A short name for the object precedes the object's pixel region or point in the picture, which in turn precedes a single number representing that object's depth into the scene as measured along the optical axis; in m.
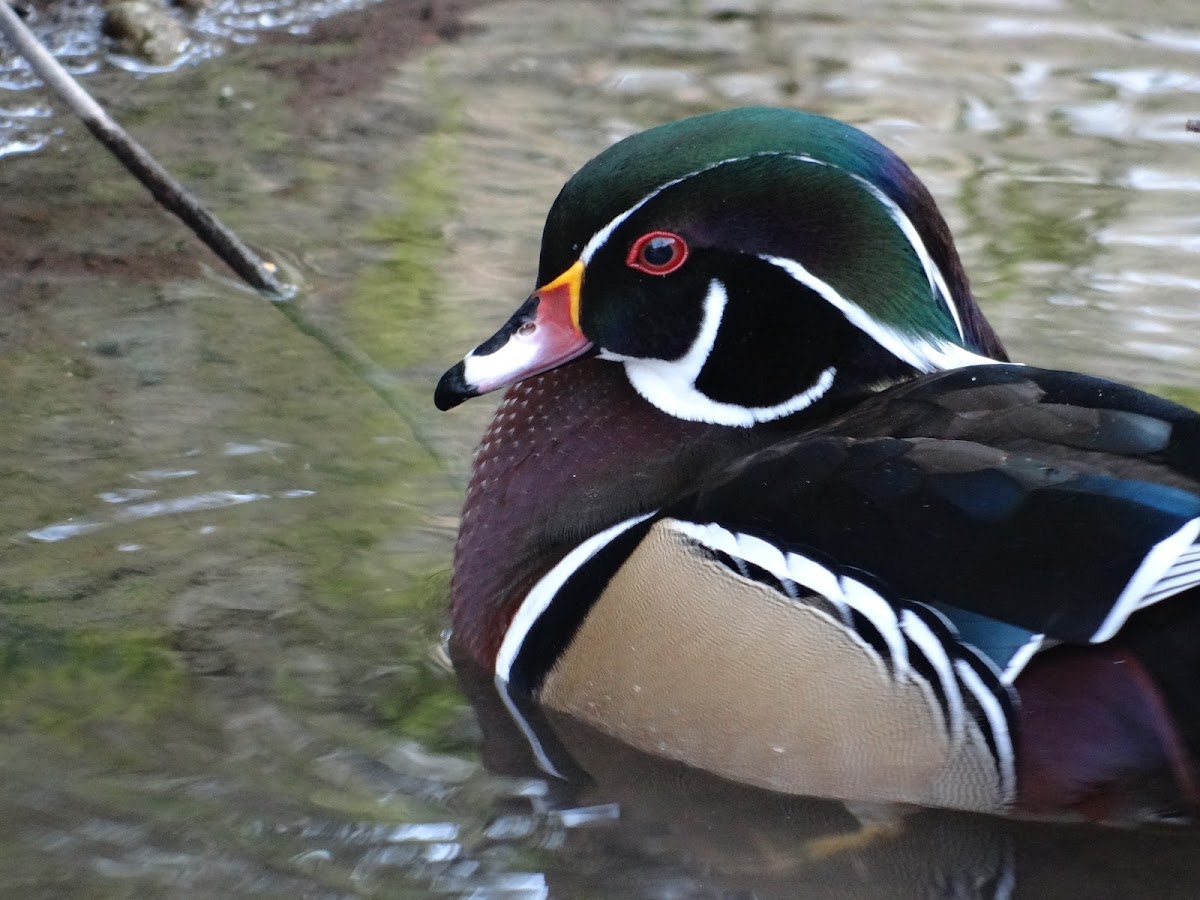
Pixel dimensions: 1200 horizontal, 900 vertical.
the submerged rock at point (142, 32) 12.91
